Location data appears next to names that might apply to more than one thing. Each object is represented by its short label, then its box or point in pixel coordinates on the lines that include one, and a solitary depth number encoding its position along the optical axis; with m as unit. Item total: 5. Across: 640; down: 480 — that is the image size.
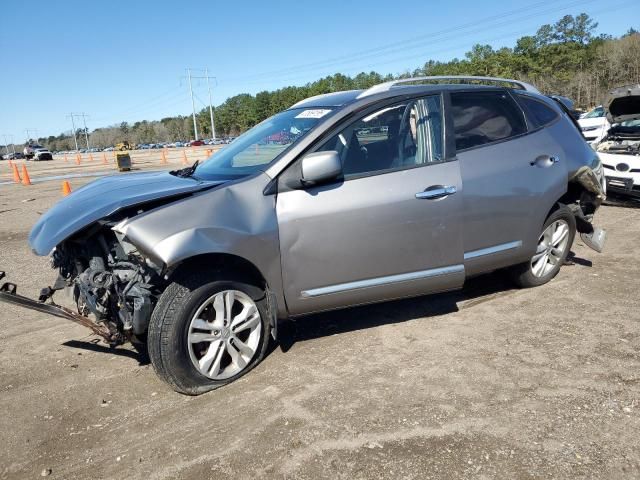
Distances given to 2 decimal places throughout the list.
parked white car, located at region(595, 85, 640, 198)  7.97
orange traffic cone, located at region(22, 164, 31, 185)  17.94
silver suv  3.02
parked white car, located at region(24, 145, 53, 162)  57.75
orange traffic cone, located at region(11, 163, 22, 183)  19.43
